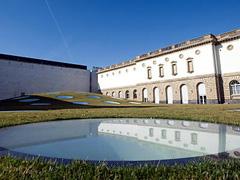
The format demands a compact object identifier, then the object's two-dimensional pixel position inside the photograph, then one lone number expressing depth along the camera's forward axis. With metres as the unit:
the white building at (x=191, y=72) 21.73
